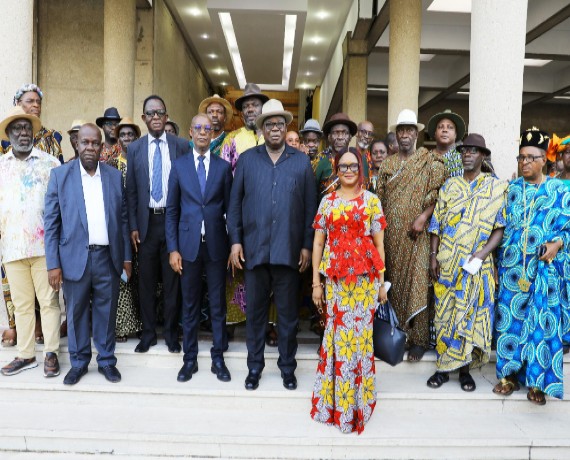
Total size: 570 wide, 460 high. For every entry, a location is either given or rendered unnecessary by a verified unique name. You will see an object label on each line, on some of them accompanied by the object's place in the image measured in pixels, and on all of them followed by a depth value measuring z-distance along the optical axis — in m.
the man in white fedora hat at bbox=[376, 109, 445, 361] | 4.21
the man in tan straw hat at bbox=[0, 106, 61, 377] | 4.00
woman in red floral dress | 3.42
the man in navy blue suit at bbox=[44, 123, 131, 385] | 3.88
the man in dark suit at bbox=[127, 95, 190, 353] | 4.22
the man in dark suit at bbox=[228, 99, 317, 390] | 3.78
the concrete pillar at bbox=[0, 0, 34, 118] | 4.90
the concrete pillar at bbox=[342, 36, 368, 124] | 13.26
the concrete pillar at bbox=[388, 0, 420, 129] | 8.88
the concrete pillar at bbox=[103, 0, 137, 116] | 8.77
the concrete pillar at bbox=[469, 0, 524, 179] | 4.72
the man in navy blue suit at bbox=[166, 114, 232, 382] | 3.94
